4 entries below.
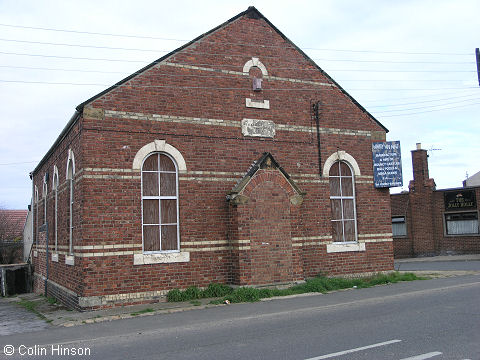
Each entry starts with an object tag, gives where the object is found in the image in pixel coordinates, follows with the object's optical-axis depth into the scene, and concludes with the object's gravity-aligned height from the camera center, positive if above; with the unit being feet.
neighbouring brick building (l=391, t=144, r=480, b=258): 100.48 +0.19
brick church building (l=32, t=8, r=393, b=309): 40.19 +4.51
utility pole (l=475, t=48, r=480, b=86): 47.26 +15.72
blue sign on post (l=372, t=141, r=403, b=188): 54.44 +6.39
